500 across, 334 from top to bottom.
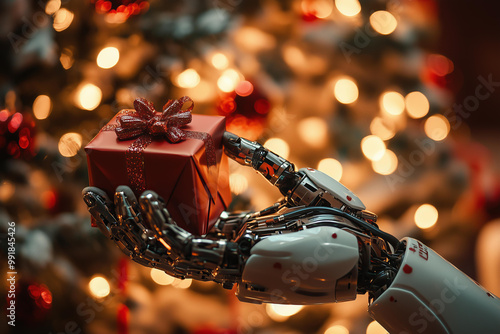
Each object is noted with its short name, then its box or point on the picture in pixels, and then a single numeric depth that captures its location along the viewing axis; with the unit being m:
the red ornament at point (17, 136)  1.23
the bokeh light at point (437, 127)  1.29
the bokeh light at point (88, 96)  1.24
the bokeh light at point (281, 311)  1.17
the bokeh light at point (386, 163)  1.28
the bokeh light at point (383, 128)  1.28
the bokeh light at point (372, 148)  1.28
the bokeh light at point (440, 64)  1.27
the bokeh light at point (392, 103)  1.28
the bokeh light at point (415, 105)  1.28
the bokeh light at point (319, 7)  1.29
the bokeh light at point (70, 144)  1.23
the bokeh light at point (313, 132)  1.28
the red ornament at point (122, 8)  1.27
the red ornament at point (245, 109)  1.26
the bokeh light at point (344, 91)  1.29
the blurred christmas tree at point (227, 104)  1.20
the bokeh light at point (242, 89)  1.26
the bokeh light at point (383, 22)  1.27
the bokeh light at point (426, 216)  1.25
